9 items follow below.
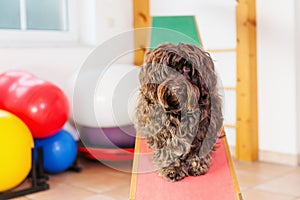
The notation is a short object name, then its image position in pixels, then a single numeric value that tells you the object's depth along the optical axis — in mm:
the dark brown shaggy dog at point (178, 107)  1449
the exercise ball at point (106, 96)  1817
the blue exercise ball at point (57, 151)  2926
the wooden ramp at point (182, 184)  1613
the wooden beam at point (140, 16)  3904
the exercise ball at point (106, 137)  2512
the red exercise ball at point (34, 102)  2664
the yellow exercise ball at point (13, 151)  2387
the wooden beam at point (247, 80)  3242
